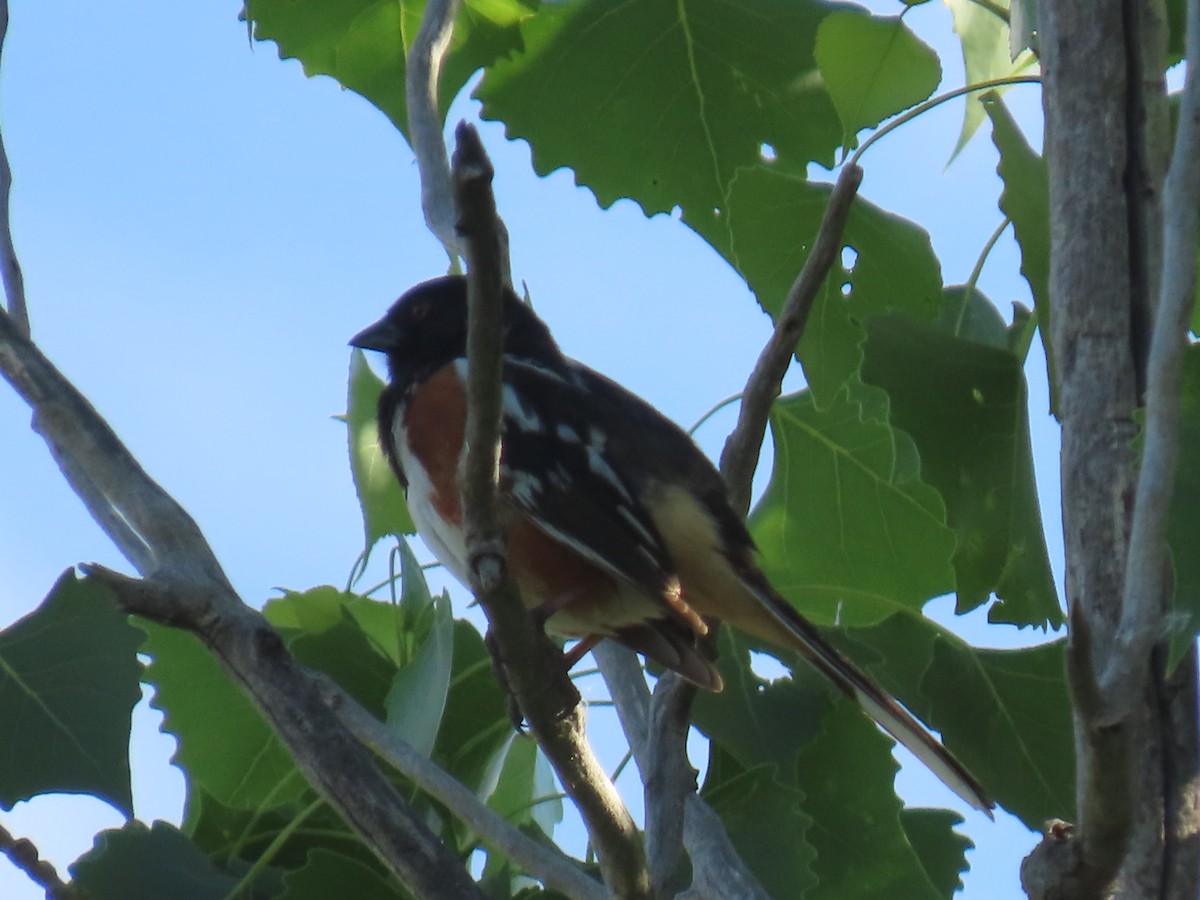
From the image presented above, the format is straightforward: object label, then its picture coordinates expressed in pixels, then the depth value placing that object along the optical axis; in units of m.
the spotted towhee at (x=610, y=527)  4.84
